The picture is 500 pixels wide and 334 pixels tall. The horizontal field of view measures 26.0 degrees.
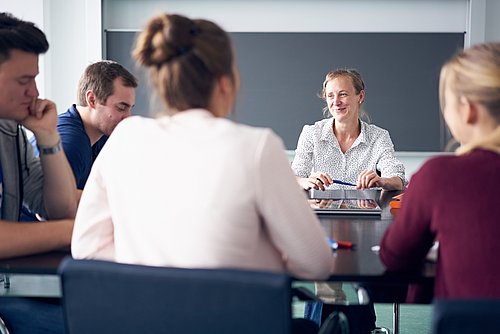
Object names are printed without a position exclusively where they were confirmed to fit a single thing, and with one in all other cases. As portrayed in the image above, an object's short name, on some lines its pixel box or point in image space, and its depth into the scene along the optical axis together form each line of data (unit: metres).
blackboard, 6.58
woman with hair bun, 2.63
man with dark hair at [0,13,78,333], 3.33
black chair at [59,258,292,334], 2.39
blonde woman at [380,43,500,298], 2.68
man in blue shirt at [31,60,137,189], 4.24
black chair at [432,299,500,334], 2.13
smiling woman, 4.82
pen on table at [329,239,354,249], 3.35
